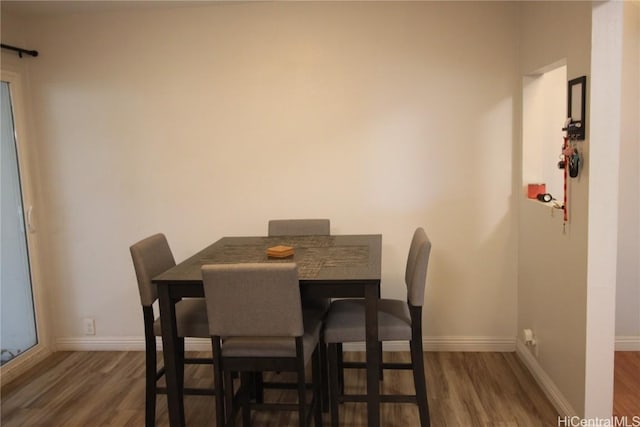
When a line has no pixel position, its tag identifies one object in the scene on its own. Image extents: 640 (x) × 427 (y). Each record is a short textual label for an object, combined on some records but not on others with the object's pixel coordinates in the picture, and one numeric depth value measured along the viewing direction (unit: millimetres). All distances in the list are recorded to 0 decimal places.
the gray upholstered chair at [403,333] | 2627
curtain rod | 3561
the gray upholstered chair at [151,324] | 2781
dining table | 2459
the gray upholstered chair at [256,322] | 2303
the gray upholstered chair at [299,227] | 3514
